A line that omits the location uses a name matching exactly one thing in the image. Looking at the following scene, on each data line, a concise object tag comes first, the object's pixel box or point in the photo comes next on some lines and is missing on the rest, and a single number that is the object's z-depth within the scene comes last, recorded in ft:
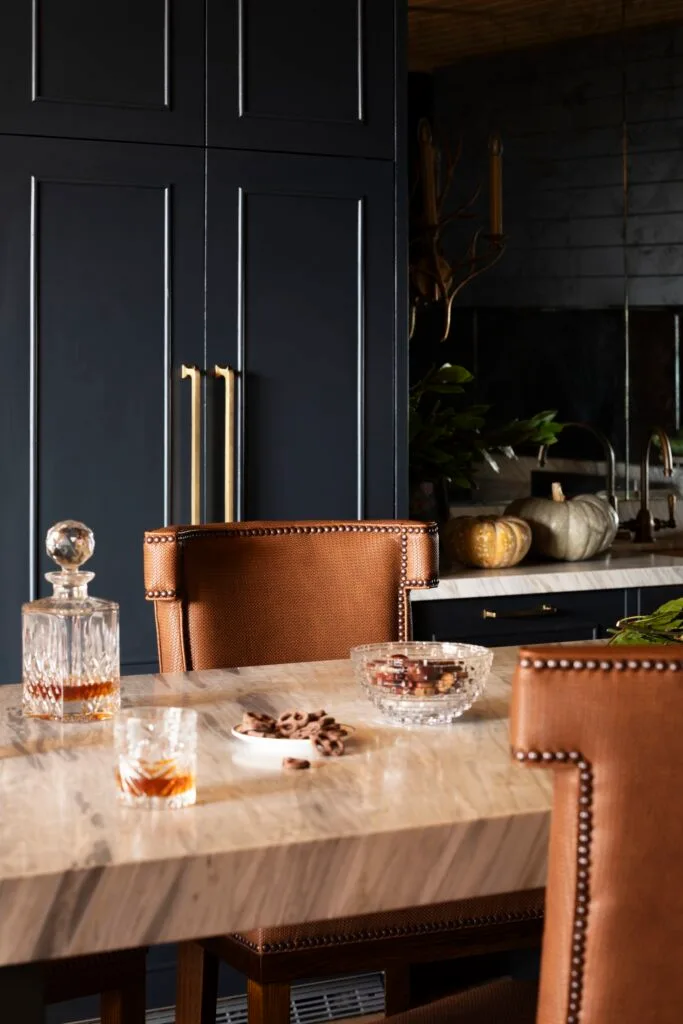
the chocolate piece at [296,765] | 9.46
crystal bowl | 10.10
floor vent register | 14.80
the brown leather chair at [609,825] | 7.58
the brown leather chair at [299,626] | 11.52
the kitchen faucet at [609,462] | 18.60
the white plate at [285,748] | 9.61
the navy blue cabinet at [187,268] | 14.63
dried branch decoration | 17.34
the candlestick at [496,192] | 17.81
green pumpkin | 16.83
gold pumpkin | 16.29
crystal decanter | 10.21
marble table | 8.41
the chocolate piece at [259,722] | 9.79
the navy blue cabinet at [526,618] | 15.72
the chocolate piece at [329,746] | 9.61
